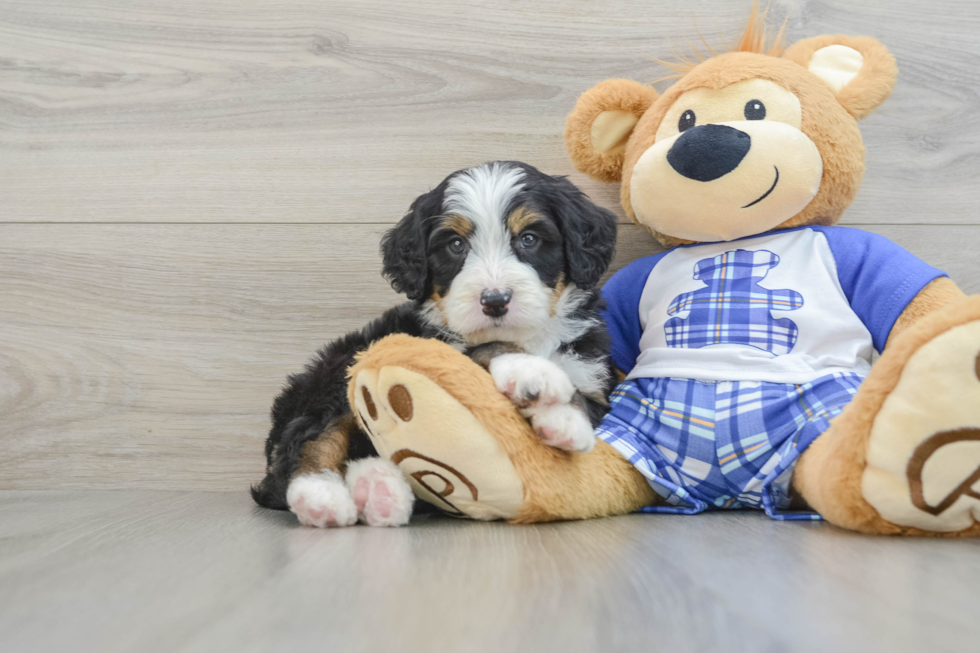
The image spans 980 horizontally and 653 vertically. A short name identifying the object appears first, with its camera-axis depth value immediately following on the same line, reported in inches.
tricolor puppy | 22.2
